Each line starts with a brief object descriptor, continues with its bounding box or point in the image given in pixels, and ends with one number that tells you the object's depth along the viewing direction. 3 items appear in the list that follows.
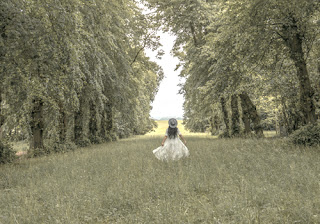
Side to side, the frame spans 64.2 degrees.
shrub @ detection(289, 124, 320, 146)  11.37
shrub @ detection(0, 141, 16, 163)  12.83
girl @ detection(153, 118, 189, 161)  10.17
